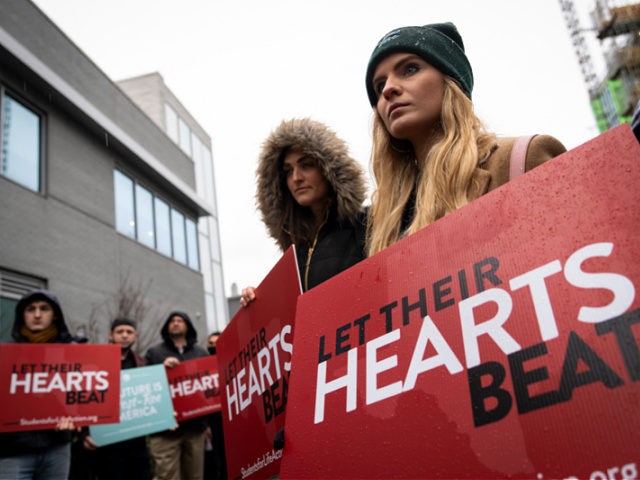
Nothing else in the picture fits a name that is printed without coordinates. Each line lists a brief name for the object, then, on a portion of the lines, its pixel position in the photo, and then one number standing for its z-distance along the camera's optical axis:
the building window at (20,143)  9.13
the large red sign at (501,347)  0.70
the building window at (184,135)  21.63
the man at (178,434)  4.99
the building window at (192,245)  17.88
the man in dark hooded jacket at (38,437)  3.20
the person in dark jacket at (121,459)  4.60
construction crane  62.44
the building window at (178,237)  16.77
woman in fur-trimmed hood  2.51
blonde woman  1.40
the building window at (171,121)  20.89
